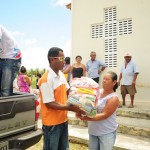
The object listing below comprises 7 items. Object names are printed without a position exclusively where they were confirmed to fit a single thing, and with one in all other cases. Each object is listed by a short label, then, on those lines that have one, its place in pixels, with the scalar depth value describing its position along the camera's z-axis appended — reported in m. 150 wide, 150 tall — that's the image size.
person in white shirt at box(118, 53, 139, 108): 4.67
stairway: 3.35
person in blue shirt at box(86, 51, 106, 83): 5.21
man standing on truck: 2.46
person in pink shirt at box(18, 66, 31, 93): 5.29
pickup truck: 1.88
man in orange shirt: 1.97
